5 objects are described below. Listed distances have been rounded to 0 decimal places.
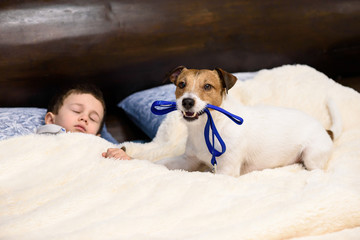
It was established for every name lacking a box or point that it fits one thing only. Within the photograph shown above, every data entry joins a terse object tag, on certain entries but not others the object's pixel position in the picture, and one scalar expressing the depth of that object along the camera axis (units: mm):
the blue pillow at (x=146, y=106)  2156
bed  1110
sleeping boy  1922
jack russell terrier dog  1500
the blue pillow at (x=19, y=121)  1802
